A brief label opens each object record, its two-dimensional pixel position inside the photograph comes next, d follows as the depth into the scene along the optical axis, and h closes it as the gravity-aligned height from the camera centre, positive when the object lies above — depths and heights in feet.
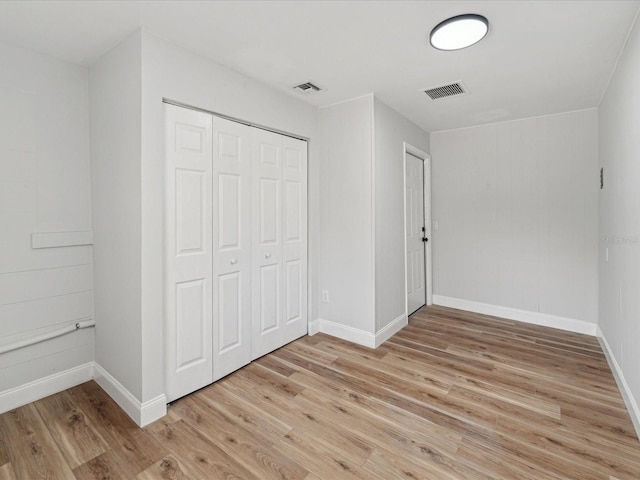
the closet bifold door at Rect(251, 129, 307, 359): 9.45 -0.11
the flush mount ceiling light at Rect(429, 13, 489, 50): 6.28 +4.25
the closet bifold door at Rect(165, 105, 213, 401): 7.28 -0.32
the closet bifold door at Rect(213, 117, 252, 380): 8.27 -0.22
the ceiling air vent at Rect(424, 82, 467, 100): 9.64 +4.56
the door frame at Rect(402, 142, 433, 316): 14.97 +0.63
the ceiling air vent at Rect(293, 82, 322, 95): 9.47 +4.56
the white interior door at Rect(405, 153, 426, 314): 13.37 +0.20
